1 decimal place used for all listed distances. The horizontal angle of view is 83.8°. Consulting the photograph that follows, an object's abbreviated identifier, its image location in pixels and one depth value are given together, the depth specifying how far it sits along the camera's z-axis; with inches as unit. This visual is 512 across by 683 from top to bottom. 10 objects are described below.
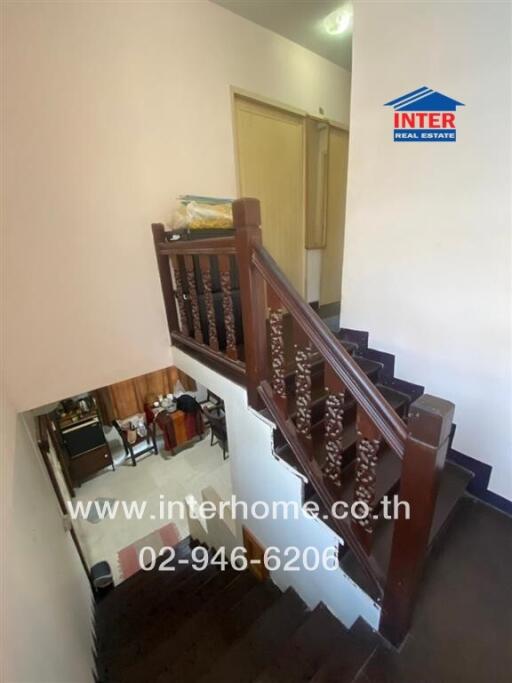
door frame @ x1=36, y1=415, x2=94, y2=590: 95.7
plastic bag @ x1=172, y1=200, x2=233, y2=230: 72.4
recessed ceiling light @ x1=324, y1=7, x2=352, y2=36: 83.9
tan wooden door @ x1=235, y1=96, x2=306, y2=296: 96.2
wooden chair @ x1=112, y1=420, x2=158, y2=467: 181.3
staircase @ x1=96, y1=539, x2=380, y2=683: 51.7
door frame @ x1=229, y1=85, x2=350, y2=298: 89.4
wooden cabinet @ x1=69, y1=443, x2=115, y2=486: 164.9
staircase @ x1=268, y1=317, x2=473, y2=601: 51.9
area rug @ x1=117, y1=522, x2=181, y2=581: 128.8
